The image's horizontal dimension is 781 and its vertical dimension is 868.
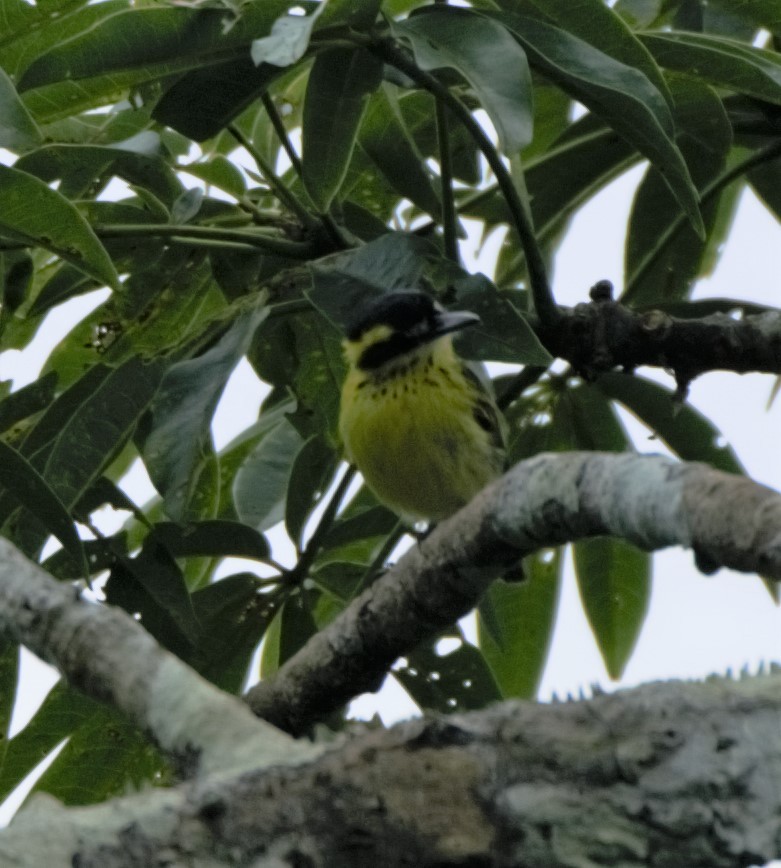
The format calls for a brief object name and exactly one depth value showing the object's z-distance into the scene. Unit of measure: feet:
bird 27.61
